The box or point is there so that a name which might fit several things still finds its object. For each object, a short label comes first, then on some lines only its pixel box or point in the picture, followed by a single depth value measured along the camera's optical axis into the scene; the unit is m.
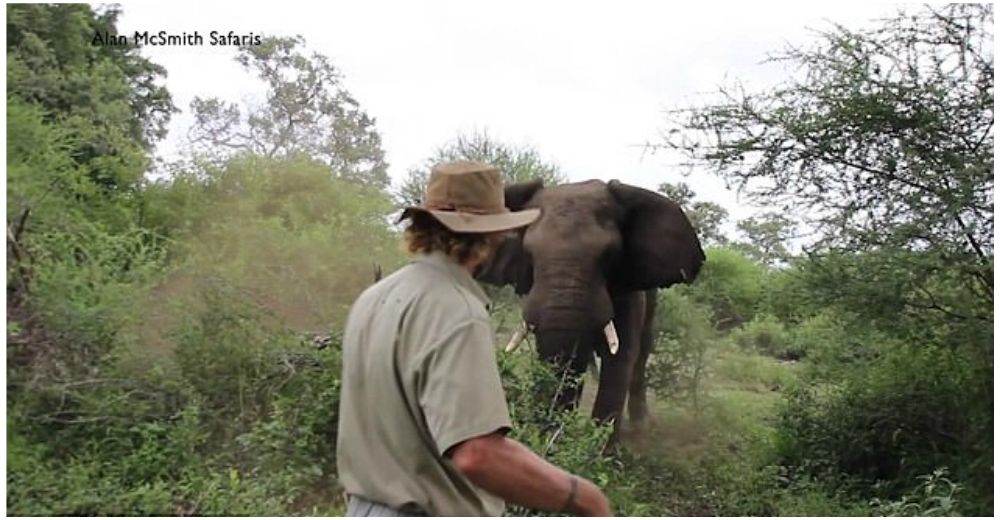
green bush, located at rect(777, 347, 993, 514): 4.90
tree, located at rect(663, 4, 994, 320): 4.96
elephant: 5.19
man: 1.84
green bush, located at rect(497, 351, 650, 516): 4.21
